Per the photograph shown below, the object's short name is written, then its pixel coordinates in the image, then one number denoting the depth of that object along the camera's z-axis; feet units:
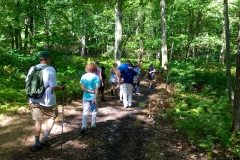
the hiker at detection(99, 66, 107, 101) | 34.88
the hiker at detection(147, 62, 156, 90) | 47.47
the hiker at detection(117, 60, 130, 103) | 32.24
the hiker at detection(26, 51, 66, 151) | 15.90
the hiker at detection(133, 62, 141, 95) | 41.29
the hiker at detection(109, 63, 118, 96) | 37.70
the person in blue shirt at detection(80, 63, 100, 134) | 20.56
